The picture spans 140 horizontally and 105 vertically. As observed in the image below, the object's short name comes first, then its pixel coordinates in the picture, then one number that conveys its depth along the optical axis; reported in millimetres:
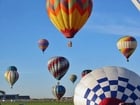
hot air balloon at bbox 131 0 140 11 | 29109
